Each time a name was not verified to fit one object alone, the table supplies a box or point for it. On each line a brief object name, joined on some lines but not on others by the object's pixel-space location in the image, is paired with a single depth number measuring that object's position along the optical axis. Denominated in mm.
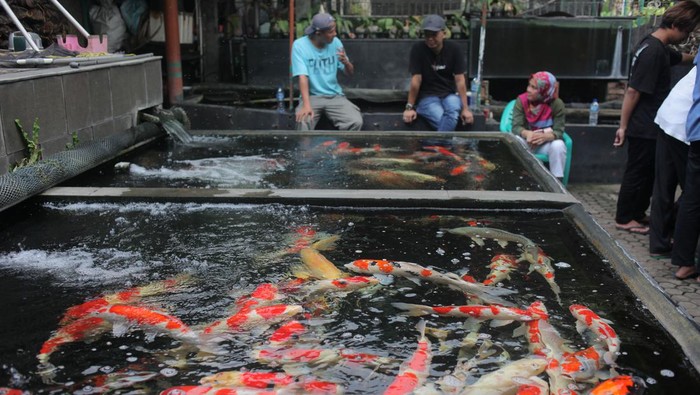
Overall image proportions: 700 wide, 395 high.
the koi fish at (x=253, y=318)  2643
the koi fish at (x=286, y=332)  2549
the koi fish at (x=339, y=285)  3027
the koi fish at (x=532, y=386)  2199
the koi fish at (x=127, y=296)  2756
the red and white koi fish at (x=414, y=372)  2197
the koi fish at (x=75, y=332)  2467
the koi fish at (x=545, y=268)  3107
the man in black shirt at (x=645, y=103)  5945
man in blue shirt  7984
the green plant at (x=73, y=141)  5075
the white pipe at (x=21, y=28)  5516
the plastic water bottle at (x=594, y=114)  8820
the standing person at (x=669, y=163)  5184
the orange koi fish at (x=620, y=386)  2197
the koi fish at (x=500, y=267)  3168
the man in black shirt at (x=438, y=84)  8008
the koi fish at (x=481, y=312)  2740
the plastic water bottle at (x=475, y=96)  8672
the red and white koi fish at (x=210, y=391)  2154
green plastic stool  7180
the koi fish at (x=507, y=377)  2211
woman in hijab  6996
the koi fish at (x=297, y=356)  2396
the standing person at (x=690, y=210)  4805
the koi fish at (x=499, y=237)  3516
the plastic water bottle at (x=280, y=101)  8989
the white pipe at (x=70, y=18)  6134
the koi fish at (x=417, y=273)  3041
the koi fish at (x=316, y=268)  3166
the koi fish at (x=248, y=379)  2225
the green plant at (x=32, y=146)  4371
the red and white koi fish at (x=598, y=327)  2484
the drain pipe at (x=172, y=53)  9188
